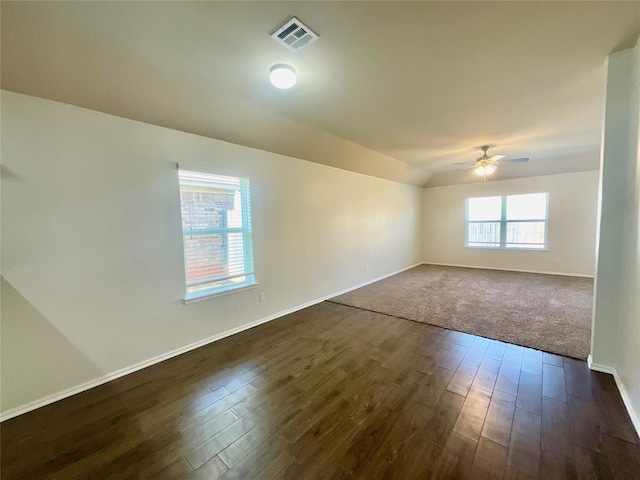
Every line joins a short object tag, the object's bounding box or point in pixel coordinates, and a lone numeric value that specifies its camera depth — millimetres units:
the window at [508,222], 6344
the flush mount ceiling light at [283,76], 2041
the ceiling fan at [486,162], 4137
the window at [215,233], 2895
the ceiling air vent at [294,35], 1643
